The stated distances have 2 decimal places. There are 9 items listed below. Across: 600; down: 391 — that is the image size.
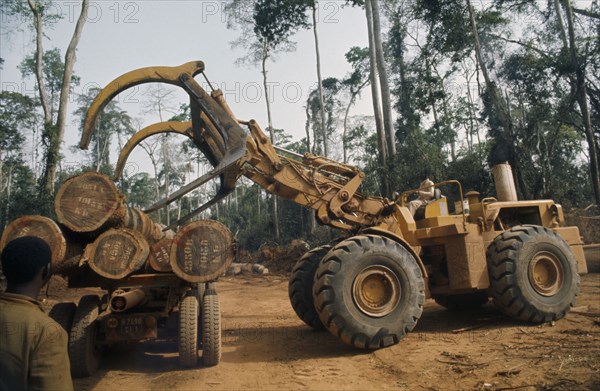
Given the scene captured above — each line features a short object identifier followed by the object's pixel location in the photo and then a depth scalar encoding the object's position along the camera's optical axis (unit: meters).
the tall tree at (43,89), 16.48
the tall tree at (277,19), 23.55
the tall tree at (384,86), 18.06
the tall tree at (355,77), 34.59
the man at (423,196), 7.29
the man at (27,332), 1.72
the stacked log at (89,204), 4.70
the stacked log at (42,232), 4.47
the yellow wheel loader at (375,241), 5.37
